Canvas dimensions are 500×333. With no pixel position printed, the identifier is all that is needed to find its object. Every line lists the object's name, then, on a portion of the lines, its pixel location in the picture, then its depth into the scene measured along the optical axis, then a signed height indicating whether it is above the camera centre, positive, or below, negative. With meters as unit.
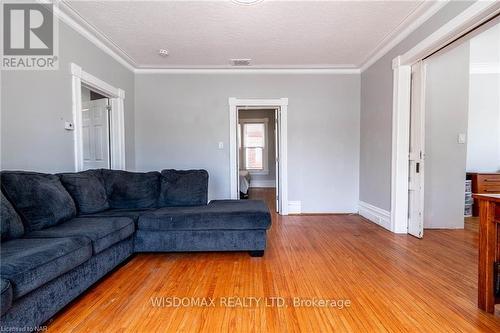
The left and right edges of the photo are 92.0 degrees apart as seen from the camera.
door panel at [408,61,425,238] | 3.02 +0.09
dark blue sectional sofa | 1.37 -0.58
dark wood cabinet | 4.07 -0.41
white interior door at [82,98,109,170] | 3.77 +0.36
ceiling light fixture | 2.42 +1.58
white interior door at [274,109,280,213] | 4.52 -0.03
